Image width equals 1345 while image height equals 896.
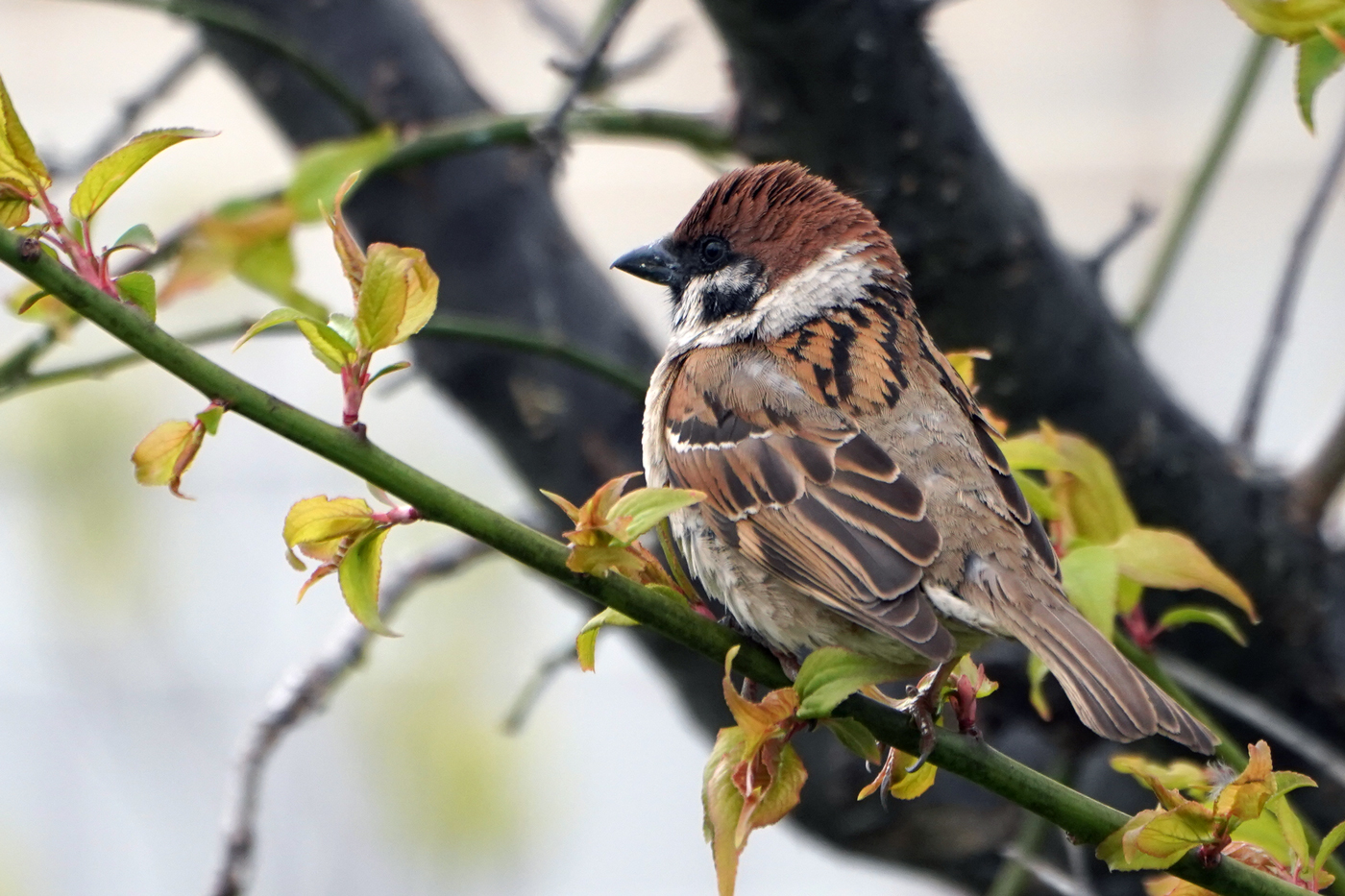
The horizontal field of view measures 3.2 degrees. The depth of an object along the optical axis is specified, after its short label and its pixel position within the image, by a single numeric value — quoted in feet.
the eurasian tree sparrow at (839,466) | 12.22
